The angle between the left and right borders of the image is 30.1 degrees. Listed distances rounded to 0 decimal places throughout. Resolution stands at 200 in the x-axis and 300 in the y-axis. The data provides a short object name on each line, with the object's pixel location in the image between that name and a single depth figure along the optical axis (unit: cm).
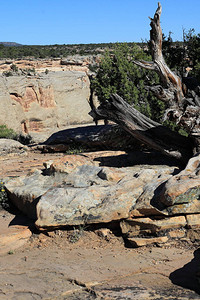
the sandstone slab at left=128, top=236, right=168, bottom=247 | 568
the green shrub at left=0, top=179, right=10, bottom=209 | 818
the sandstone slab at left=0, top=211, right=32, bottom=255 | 621
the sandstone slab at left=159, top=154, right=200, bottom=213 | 577
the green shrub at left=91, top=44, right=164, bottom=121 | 1469
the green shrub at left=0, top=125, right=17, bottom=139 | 1759
